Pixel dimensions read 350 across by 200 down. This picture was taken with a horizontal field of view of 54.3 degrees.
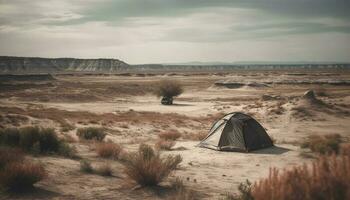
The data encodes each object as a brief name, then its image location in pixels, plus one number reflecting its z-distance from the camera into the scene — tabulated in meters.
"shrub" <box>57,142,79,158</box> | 11.77
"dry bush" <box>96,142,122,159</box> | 12.12
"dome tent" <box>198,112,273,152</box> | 14.55
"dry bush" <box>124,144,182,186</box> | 8.34
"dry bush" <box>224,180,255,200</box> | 6.62
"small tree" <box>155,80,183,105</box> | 46.25
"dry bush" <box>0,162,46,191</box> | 7.35
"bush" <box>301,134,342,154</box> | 13.56
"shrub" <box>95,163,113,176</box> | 9.47
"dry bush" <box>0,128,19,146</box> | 12.36
